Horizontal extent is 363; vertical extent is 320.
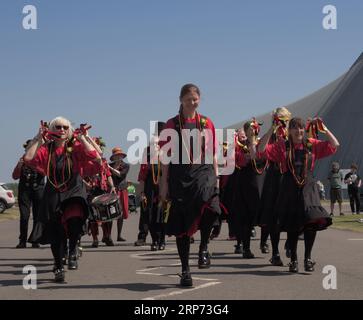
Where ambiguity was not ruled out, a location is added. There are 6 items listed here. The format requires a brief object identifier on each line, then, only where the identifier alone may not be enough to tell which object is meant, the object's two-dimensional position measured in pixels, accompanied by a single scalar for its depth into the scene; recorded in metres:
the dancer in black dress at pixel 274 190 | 9.05
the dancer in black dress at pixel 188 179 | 7.50
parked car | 33.52
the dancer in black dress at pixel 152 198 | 12.23
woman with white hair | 8.08
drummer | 13.95
